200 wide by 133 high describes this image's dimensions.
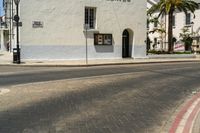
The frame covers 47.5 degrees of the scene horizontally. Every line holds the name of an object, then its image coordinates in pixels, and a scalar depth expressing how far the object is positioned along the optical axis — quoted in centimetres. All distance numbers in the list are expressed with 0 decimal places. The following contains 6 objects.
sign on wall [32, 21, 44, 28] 1813
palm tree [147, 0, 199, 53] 2538
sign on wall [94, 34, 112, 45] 1980
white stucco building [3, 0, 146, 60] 1812
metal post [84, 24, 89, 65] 1927
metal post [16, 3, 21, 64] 1666
